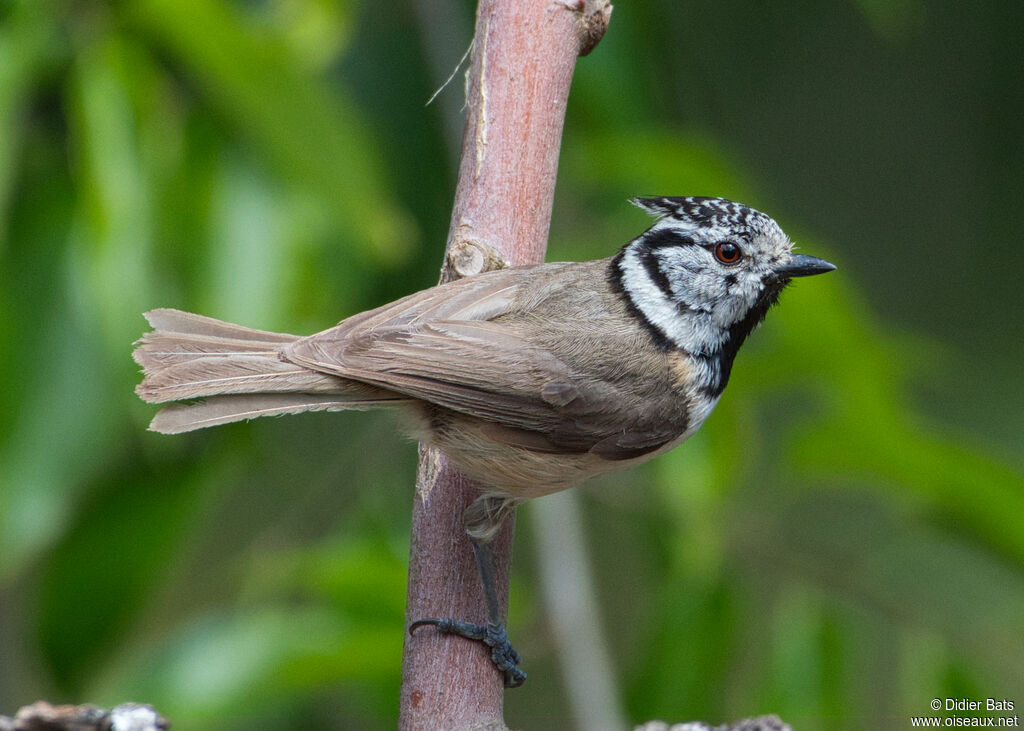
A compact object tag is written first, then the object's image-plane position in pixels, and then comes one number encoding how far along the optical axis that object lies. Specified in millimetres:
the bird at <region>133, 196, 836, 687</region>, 2639
